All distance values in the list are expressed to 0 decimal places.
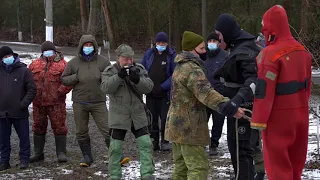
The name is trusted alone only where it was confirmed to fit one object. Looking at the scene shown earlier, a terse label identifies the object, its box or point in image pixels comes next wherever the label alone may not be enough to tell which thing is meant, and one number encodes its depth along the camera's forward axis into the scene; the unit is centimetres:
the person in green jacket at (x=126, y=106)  643
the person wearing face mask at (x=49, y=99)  768
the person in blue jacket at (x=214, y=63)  819
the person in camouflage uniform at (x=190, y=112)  533
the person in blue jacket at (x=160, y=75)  840
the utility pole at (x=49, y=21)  1400
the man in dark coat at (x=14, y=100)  734
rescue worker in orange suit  455
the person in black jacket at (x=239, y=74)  525
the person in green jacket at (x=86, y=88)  739
